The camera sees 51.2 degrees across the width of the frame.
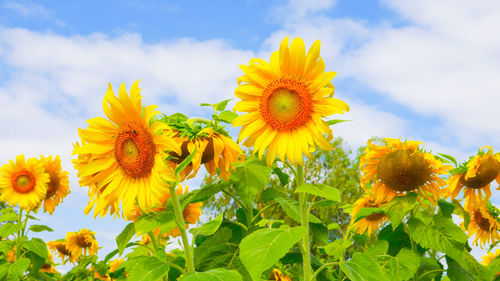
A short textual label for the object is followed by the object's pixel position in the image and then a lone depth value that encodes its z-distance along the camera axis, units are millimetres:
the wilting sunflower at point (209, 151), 2626
